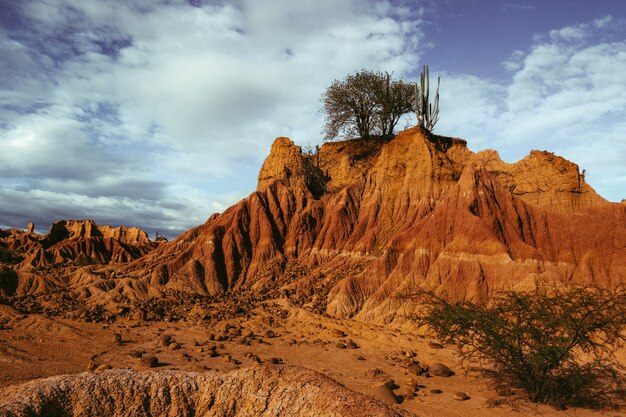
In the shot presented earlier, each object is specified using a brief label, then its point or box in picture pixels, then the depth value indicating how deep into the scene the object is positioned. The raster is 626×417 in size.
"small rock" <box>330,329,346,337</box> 24.61
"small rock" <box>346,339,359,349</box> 22.62
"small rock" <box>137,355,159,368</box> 18.31
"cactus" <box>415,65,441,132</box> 42.56
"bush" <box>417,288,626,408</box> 14.38
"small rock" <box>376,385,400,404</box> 14.27
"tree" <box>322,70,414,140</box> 50.06
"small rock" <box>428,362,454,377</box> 18.38
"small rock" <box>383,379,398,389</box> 15.94
